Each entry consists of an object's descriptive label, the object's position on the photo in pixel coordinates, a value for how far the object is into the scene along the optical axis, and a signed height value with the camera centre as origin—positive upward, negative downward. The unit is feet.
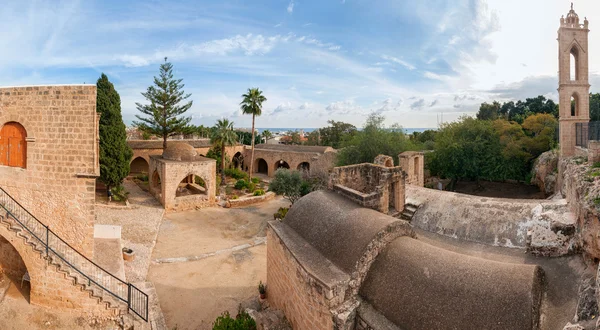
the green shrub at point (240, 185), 89.04 -6.15
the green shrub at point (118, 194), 66.59 -6.33
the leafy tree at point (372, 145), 77.25 +3.91
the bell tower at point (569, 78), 48.49 +12.20
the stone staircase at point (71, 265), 28.14 -8.95
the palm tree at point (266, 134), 183.07 +15.28
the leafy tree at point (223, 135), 92.89 +7.44
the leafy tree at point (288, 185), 72.02 -5.03
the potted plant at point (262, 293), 32.60 -12.74
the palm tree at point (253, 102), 93.81 +16.78
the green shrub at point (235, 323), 25.43 -12.42
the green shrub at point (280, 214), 63.31 -9.90
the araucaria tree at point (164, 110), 92.63 +14.59
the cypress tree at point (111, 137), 65.51 +5.05
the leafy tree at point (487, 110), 139.95 +21.32
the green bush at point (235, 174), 101.96 -3.73
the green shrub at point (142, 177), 91.53 -4.08
